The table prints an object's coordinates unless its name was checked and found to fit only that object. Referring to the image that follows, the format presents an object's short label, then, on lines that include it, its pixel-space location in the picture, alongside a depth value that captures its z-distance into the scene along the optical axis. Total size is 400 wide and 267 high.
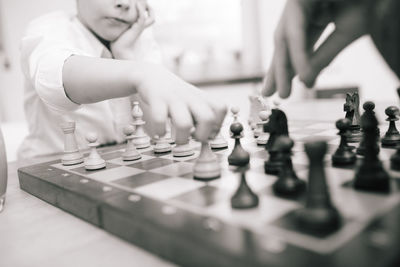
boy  0.70
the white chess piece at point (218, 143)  1.06
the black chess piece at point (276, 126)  0.82
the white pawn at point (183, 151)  1.00
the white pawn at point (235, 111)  1.15
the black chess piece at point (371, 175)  0.55
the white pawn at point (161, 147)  1.09
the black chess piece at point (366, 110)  0.81
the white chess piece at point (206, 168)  0.72
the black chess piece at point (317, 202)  0.43
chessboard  0.40
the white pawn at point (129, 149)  1.01
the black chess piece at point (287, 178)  0.58
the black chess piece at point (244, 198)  0.53
